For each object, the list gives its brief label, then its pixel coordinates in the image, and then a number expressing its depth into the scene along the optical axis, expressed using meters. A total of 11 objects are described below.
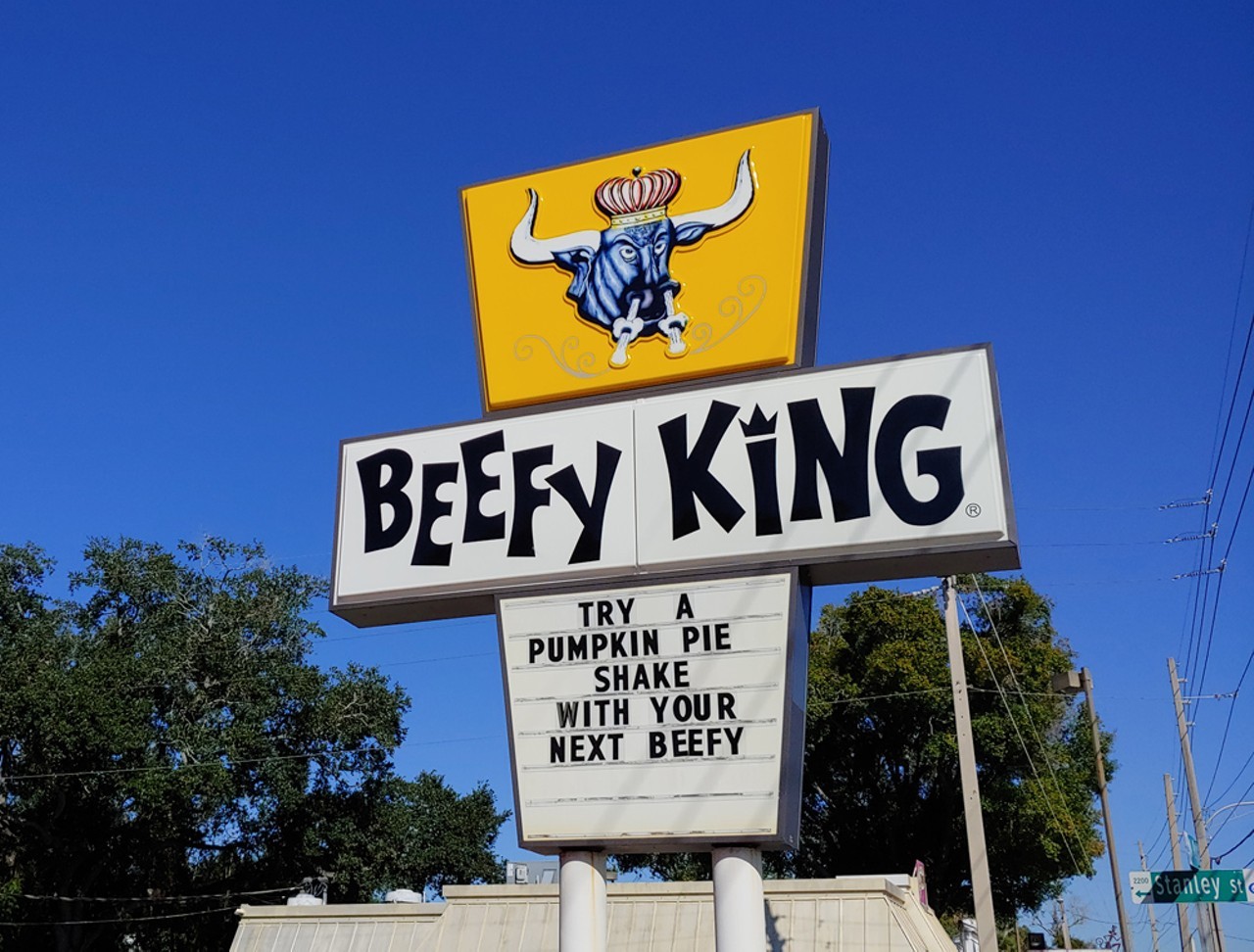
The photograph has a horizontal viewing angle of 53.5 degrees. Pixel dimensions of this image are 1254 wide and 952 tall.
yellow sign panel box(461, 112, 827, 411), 9.22
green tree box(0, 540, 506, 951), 30.80
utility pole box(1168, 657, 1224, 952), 26.12
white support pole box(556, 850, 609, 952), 8.50
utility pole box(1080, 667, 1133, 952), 25.75
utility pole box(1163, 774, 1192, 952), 30.34
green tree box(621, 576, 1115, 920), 35.84
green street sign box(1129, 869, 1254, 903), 20.31
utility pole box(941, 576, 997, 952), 17.10
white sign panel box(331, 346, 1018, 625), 8.35
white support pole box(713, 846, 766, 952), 8.05
